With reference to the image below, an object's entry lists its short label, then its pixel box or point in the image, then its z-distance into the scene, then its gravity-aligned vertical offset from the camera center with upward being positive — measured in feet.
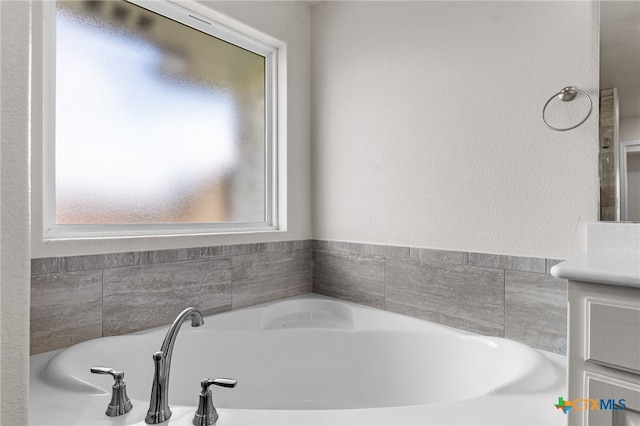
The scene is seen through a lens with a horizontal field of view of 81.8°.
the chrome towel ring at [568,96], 4.60 +1.49
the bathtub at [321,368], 3.28 -1.97
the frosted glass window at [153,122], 5.06 +1.48
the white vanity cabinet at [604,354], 2.77 -1.11
